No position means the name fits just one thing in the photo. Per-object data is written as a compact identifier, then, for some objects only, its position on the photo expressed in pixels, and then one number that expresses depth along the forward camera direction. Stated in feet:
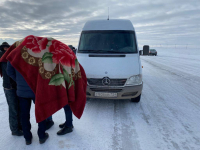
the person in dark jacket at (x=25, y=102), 7.88
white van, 12.71
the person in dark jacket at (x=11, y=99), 8.85
